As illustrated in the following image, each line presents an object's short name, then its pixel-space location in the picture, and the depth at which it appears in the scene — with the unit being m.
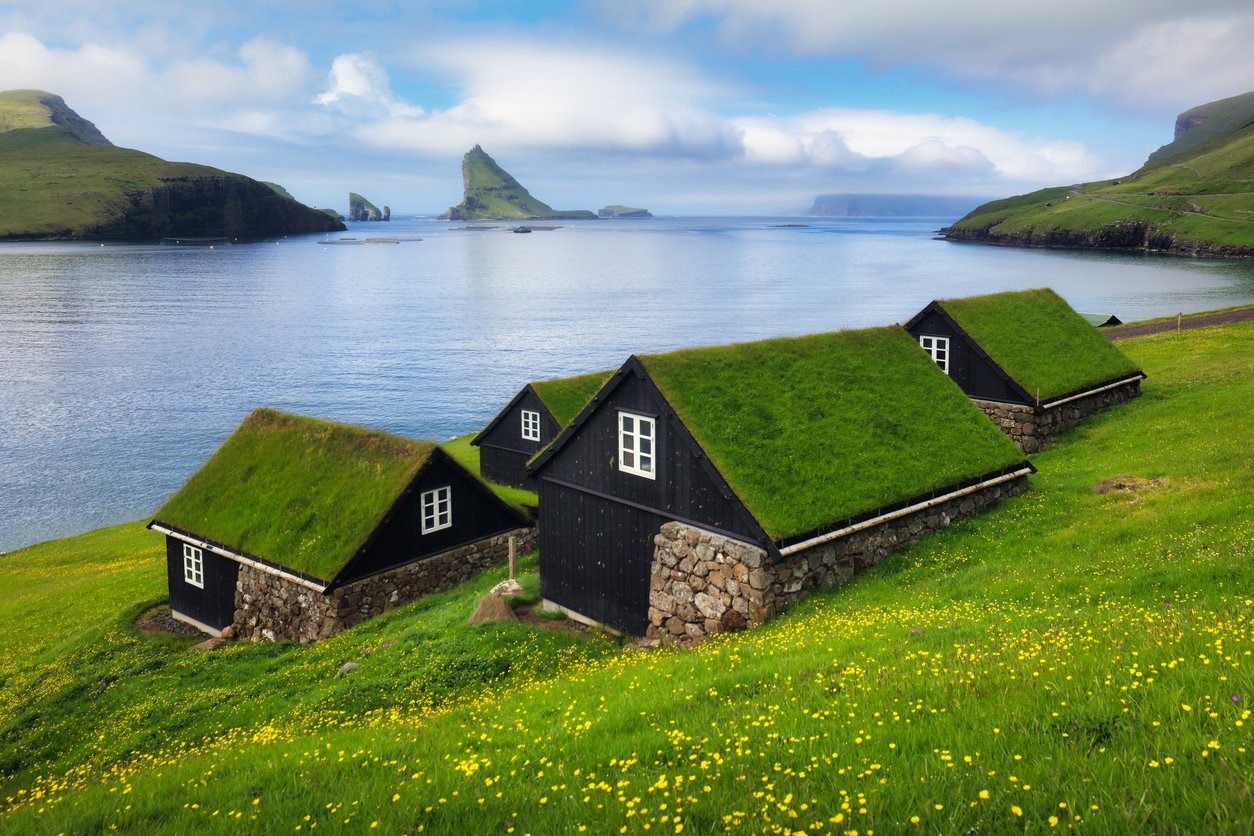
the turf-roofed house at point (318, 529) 28.41
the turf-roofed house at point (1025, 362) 36.94
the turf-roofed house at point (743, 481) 21.41
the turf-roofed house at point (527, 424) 43.28
